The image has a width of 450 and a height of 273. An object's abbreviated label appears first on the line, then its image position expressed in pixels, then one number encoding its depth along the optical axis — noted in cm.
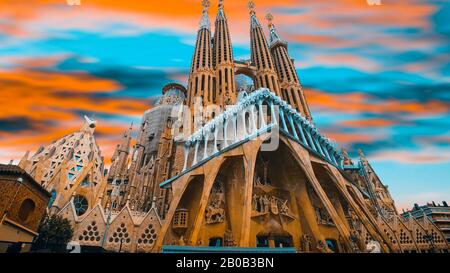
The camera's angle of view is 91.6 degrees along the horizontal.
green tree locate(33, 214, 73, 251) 1509
